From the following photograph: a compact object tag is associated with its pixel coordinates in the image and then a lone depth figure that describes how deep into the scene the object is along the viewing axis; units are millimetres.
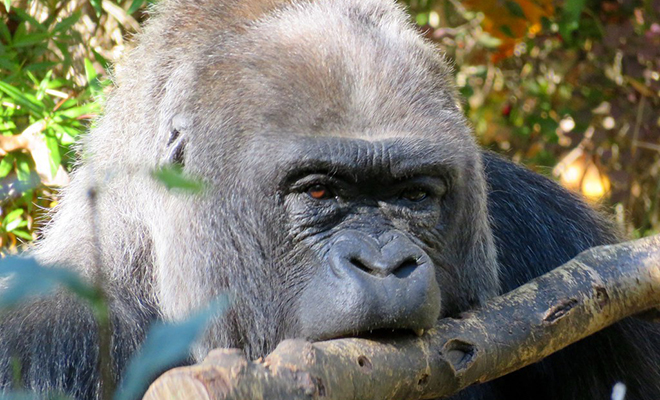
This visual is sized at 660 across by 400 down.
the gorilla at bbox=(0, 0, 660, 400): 6727
